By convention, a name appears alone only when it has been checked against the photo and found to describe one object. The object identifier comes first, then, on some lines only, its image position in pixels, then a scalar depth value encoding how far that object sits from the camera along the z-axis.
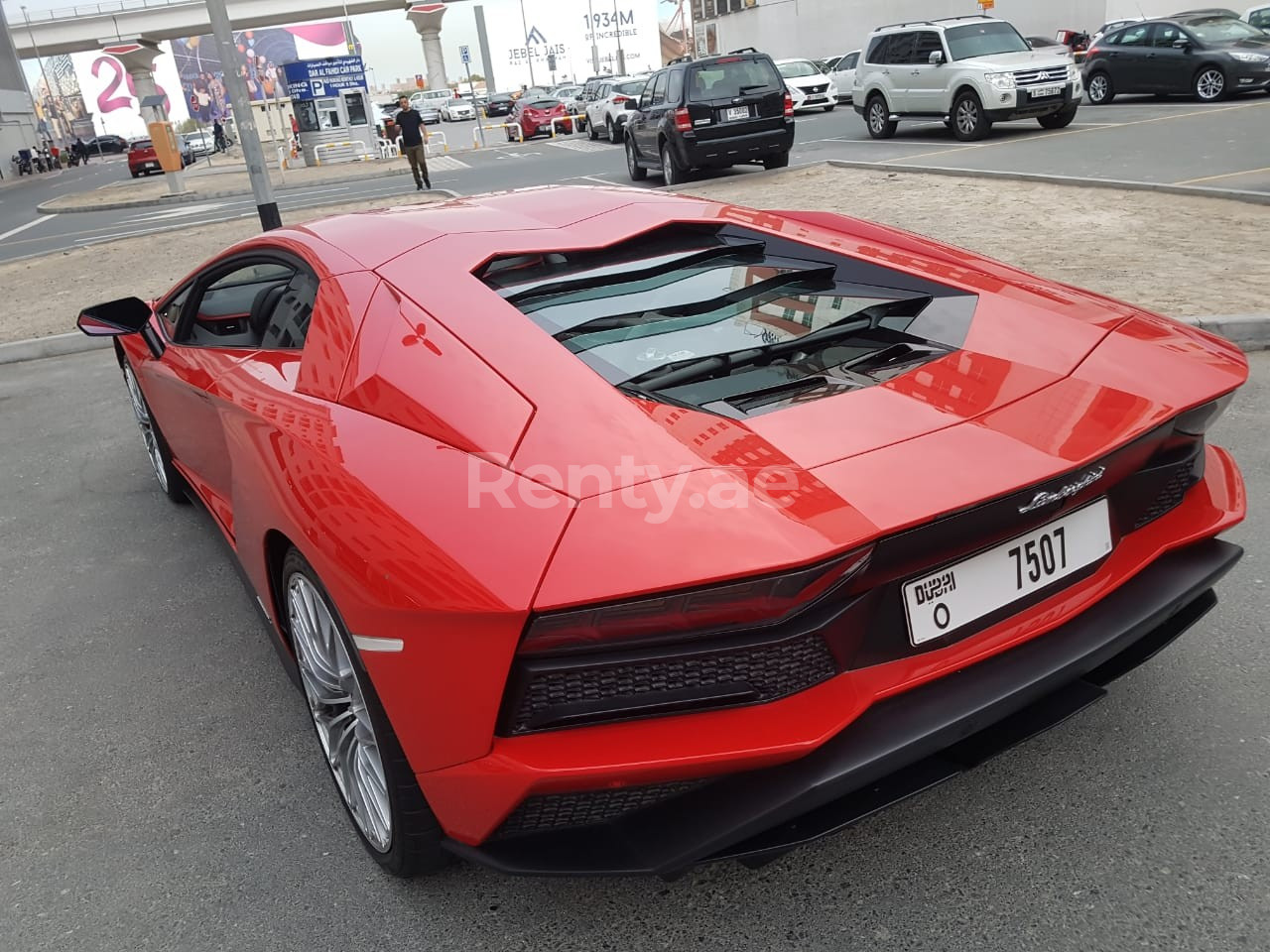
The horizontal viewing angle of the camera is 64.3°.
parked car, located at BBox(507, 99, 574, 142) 36.50
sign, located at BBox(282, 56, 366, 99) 34.53
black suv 14.99
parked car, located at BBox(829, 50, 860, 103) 29.64
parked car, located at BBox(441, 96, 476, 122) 61.81
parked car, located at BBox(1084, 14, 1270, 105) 17.91
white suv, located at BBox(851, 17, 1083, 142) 16.03
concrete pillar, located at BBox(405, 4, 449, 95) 65.56
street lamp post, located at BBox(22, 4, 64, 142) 66.12
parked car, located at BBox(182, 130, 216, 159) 62.10
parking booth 34.66
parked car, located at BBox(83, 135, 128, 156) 78.38
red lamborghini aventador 1.67
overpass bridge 61.28
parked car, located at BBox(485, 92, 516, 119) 57.34
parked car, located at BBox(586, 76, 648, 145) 27.97
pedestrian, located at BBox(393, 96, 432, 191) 19.02
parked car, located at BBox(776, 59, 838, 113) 28.17
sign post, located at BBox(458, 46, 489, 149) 41.61
